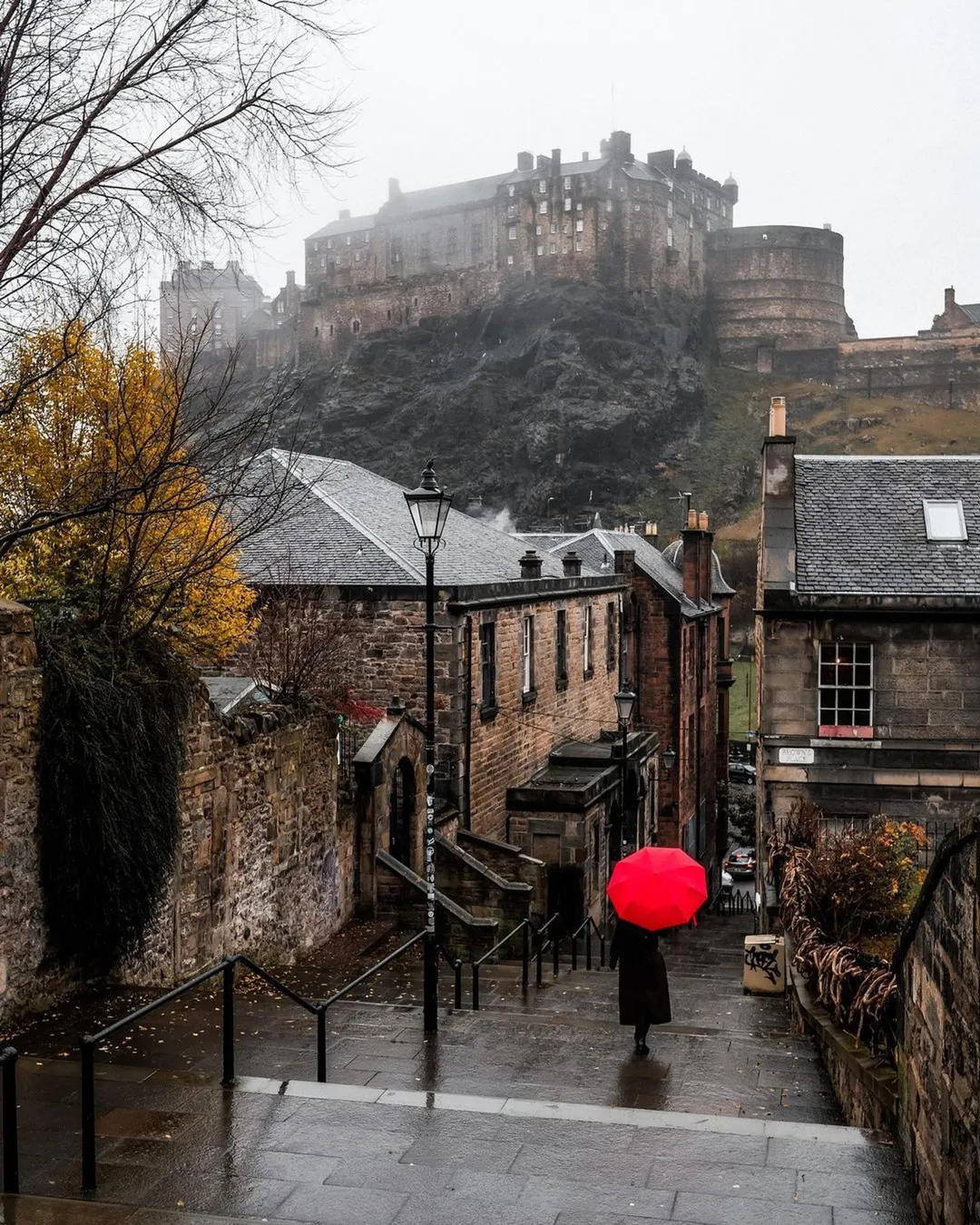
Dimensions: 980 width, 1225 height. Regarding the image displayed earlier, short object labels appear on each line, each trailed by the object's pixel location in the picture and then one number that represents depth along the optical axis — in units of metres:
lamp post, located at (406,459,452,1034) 9.77
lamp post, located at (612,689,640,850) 19.53
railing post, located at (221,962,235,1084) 6.77
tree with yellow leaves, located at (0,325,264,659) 9.85
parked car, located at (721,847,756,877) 38.34
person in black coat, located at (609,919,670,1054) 8.90
